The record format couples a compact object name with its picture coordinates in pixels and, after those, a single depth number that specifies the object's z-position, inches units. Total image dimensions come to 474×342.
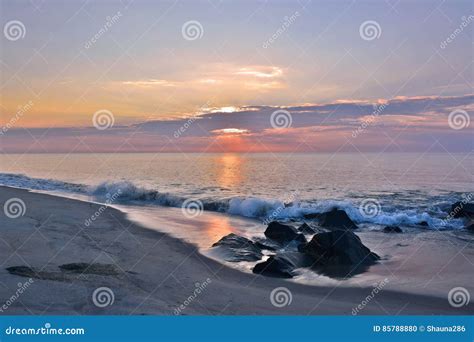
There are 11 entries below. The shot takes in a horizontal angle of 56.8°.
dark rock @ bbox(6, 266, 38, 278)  345.7
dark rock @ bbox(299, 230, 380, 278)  497.7
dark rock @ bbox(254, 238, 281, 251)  582.7
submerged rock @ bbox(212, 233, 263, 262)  518.6
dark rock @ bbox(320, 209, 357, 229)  818.8
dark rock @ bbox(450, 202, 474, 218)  883.7
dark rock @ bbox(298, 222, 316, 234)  725.9
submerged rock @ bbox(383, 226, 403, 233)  782.5
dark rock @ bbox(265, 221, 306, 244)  632.4
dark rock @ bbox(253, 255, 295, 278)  447.2
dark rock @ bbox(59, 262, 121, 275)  381.1
